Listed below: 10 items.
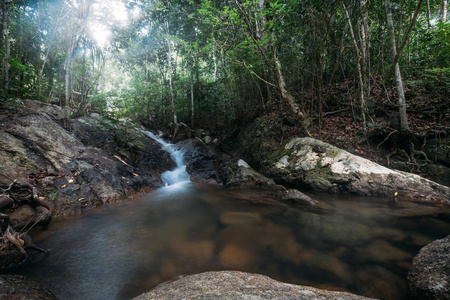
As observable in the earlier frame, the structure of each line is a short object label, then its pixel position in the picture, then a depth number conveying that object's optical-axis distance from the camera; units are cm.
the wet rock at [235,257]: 281
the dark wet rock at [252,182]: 518
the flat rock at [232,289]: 150
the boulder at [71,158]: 465
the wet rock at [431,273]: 173
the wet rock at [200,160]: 859
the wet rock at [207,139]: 1218
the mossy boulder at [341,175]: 482
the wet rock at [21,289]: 181
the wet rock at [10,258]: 249
